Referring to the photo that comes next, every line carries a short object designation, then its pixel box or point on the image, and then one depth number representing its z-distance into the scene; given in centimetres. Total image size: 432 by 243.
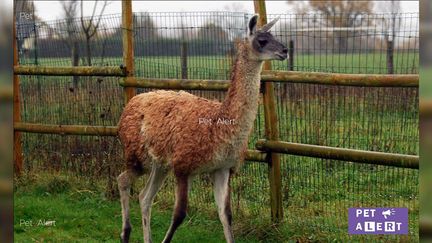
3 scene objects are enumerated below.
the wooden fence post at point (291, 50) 849
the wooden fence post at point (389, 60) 973
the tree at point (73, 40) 916
